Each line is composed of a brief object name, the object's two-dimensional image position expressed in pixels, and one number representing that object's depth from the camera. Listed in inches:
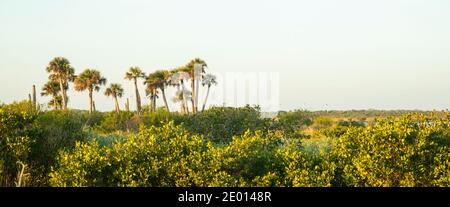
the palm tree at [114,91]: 3304.6
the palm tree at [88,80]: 3061.0
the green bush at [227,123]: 1419.8
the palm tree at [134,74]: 3182.1
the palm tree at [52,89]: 3191.4
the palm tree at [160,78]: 3241.6
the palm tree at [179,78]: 3101.4
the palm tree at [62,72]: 2987.2
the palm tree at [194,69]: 3029.0
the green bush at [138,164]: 731.4
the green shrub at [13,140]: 829.8
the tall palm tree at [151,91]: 3260.3
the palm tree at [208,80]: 3120.1
